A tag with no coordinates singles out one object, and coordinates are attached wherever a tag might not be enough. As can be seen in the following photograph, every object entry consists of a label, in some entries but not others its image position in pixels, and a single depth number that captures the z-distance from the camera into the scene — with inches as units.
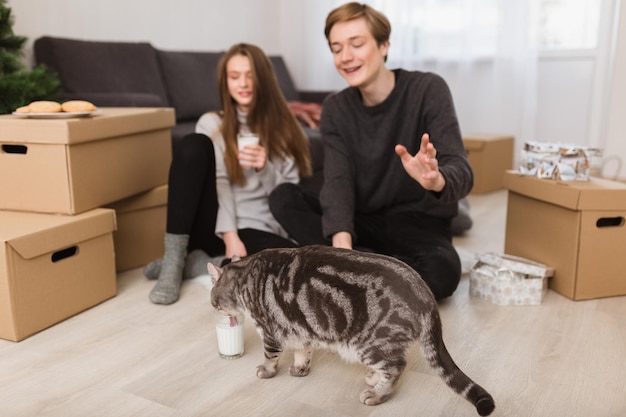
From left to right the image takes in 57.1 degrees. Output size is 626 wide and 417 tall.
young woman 79.9
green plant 85.4
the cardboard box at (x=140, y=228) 88.1
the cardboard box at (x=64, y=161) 72.3
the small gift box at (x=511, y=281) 76.4
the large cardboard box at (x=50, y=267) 64.6
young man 73.2
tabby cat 47.8
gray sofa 110.3
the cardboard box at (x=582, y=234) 75.8
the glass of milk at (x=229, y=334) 60.2
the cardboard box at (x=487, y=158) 147.9
